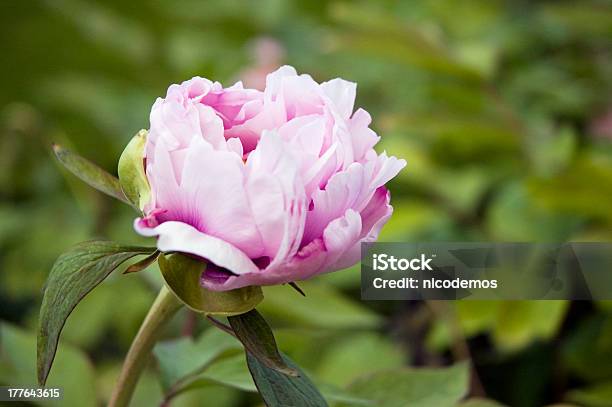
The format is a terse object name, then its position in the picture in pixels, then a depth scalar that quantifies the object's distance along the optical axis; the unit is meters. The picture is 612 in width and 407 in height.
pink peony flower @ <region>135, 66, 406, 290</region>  0.61
